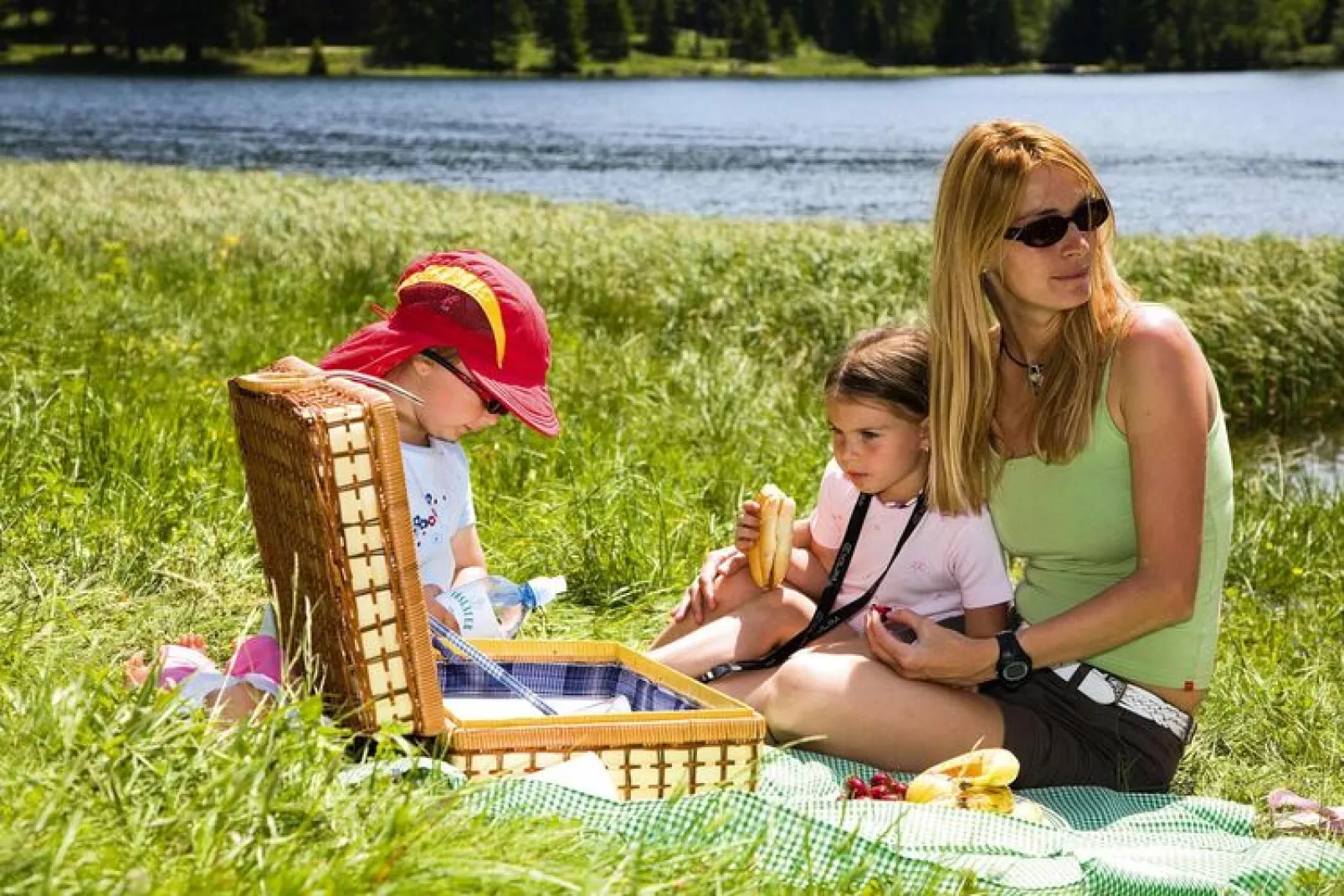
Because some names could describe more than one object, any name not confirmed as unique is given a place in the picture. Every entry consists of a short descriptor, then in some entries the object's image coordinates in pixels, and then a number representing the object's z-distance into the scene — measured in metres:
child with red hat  3.40
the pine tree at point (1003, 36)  103.12
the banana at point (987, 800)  3.14
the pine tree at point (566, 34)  99.50
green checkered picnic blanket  2.60
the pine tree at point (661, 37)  108.34
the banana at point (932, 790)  3.16
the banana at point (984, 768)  3.20
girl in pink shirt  3.64
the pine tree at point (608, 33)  104.44
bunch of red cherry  3.19
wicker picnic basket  2.70
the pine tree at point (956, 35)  102.69
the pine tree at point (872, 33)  104.81
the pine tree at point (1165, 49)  94.69
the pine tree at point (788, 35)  105.88
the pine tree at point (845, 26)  105.25
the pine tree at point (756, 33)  103.88
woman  3.32
